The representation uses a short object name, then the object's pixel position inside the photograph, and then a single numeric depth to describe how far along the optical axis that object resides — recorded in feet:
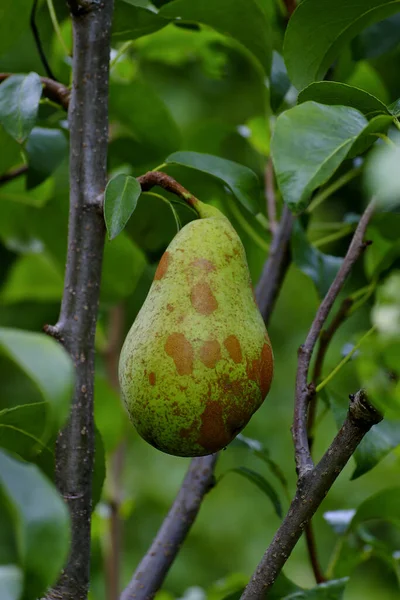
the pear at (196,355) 2.65
